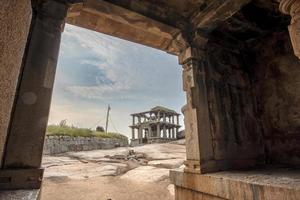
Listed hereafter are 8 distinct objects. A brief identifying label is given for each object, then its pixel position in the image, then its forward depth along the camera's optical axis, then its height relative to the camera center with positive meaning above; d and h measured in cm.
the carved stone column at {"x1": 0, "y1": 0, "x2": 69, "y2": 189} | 207 +52
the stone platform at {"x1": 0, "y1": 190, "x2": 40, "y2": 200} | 162 -44
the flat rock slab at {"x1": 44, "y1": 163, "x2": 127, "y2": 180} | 894 -128
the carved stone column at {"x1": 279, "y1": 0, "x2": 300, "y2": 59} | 231 +151
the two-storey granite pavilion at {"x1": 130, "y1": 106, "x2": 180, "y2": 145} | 3138 +331
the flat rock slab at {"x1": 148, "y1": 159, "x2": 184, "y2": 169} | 998 -95
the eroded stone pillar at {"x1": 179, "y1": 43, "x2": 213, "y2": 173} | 355 +65
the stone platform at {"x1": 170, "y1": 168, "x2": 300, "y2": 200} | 232 -53
